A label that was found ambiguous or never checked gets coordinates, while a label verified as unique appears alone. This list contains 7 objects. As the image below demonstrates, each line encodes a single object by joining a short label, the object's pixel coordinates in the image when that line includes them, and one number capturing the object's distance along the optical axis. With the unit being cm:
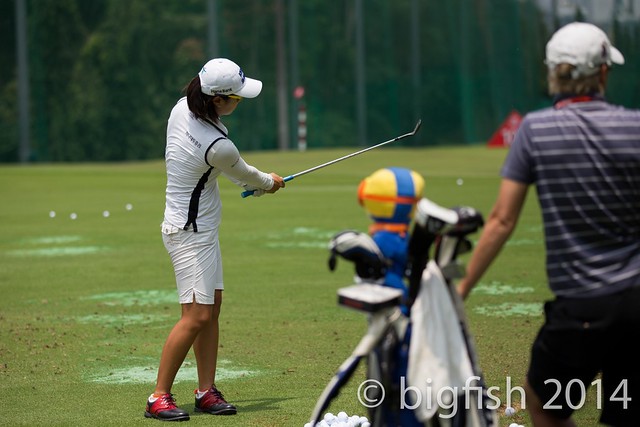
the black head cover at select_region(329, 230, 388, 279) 913
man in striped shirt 870
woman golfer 1328
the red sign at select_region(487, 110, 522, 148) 7212
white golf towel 887
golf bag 892
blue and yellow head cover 950
